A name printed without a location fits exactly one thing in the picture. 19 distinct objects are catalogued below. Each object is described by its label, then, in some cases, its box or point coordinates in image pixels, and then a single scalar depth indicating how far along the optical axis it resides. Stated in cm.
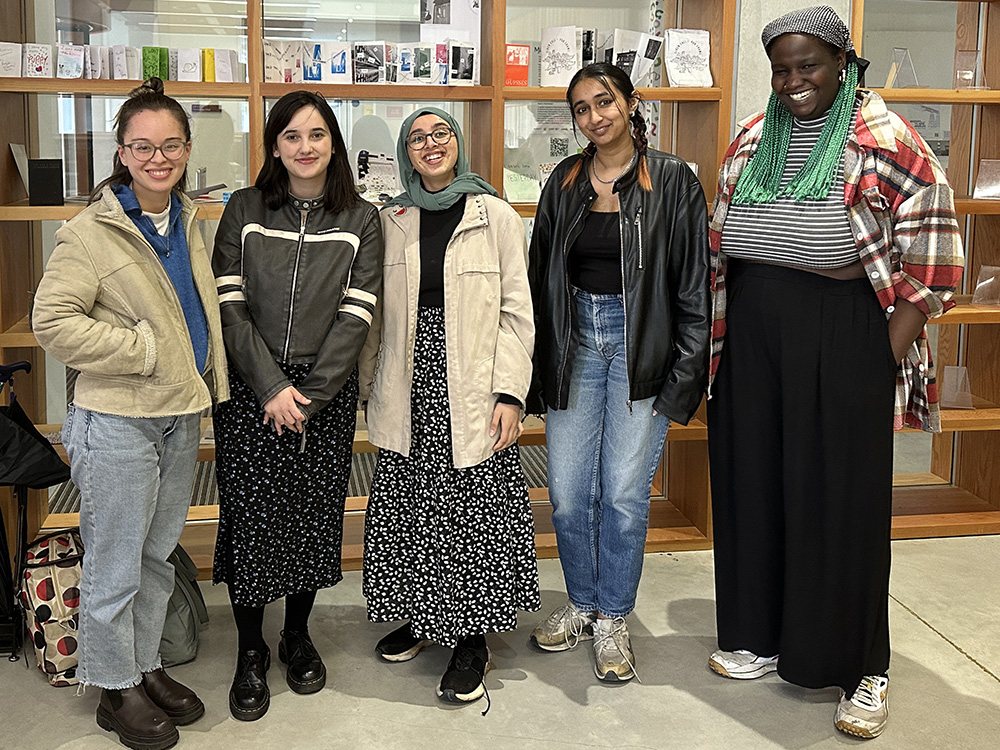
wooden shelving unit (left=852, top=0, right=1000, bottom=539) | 421
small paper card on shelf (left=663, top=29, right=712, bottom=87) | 394
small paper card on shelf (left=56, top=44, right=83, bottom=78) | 361
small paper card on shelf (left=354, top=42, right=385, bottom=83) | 378
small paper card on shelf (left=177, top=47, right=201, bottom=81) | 371
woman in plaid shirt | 263
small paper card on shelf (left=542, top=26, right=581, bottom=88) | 392
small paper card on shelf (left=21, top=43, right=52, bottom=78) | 360
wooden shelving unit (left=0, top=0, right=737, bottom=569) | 364
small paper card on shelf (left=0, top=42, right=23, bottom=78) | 357
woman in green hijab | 284
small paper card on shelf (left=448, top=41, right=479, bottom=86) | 382
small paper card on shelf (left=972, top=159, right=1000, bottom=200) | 435
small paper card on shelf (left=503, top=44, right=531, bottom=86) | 389
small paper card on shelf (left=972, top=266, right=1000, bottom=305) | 436
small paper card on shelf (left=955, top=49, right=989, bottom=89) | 439
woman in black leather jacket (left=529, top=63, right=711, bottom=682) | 294
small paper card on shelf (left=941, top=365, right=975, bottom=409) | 453
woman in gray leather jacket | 272
